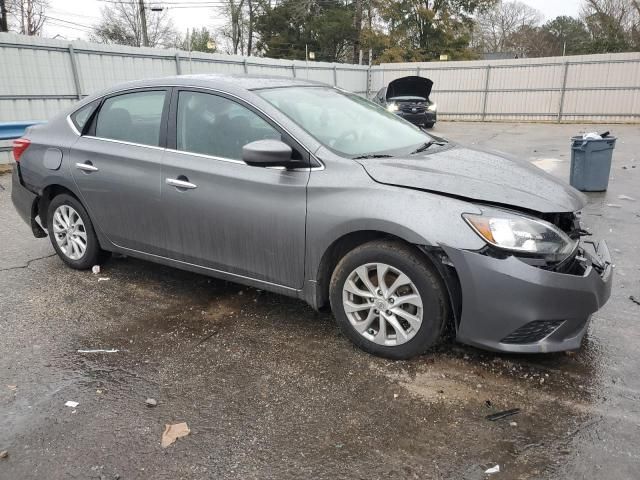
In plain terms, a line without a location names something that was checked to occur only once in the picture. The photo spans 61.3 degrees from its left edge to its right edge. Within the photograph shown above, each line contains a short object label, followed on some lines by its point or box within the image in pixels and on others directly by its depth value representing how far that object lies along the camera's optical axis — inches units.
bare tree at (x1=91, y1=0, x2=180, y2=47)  1953.7
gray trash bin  304.9
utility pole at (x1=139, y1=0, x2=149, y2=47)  1110.1
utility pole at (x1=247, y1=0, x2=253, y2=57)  1747.0
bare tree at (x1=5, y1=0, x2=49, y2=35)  1460.3
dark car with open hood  715.4
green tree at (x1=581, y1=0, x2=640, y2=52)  1302.9
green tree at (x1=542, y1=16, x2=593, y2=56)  1980.8
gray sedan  113.6
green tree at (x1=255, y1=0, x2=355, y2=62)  1555.1
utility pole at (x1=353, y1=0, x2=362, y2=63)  1533.0
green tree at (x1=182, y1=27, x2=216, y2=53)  2068.2
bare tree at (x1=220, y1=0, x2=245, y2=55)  1788.9
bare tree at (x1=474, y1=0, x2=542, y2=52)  2197.3
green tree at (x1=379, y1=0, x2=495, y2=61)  1366.9
